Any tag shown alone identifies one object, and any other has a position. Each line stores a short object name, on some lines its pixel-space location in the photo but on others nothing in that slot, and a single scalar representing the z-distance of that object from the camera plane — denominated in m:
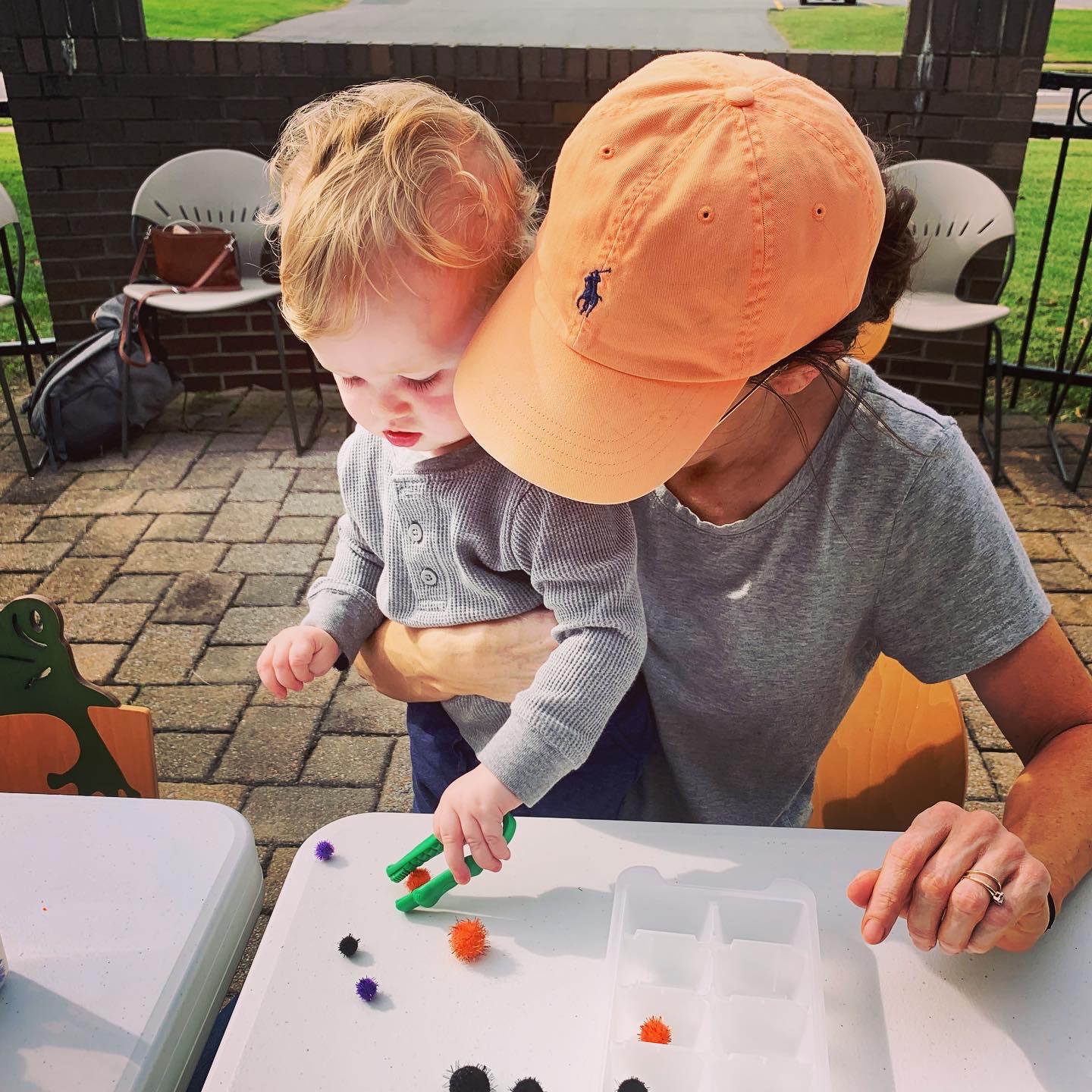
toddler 1.10
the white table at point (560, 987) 0.93
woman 0.93
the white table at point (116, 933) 0.94
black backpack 4.40
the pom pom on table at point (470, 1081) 0.92
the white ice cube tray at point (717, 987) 0.90
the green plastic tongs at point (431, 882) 1.08
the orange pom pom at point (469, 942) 1.03
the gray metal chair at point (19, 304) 4.36
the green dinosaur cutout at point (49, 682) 1.53
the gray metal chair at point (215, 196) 4.55
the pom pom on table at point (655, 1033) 0.92
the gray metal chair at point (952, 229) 4.16
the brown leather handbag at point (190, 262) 4.38
